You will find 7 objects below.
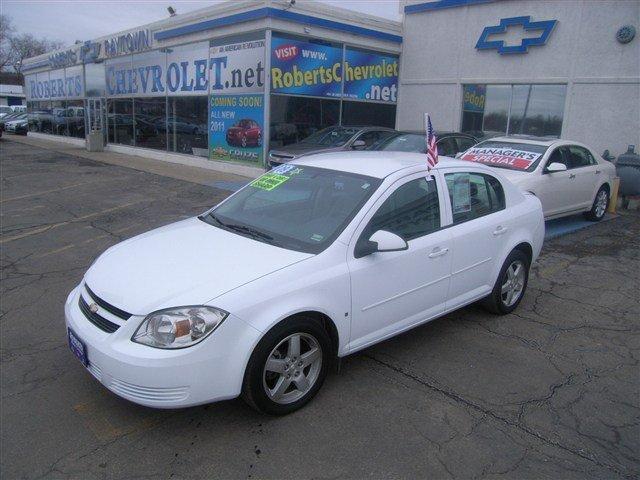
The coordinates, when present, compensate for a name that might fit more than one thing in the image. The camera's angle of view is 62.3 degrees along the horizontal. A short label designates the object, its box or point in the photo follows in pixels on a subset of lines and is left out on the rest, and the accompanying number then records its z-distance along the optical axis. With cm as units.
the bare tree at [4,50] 7196
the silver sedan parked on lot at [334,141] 1223
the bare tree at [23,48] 7569
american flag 435
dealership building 1341
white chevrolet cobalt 298
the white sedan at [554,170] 830
